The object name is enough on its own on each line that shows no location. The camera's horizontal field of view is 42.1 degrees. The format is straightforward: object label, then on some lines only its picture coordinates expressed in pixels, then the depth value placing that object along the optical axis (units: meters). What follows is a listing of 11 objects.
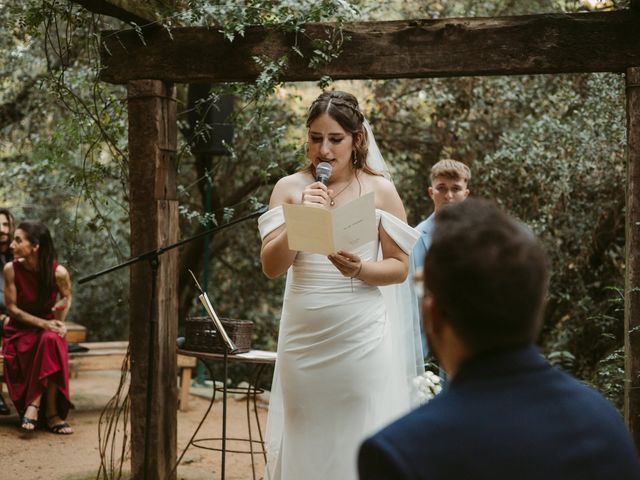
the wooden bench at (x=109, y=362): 7.37
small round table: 4.43
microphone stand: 3.83
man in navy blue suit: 1.13
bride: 3.25
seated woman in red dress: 6.51
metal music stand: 4.04
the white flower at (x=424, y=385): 3.59
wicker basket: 4.70
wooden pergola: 4.20
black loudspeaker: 7.20
